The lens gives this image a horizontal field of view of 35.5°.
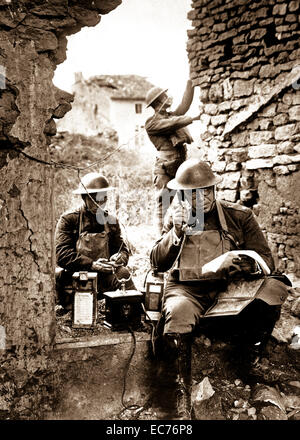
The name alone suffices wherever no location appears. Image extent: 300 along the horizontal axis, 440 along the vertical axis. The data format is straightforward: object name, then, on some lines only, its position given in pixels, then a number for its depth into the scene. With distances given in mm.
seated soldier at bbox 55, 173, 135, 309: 5059
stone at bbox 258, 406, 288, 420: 3668
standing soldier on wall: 6824
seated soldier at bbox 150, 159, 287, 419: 3871
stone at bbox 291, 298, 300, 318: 5520
